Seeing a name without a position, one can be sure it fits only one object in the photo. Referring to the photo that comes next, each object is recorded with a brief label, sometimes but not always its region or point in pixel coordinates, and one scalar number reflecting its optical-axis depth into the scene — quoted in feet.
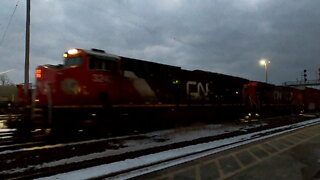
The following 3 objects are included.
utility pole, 60.05
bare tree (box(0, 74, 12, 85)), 276.64
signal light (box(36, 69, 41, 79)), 44.68
